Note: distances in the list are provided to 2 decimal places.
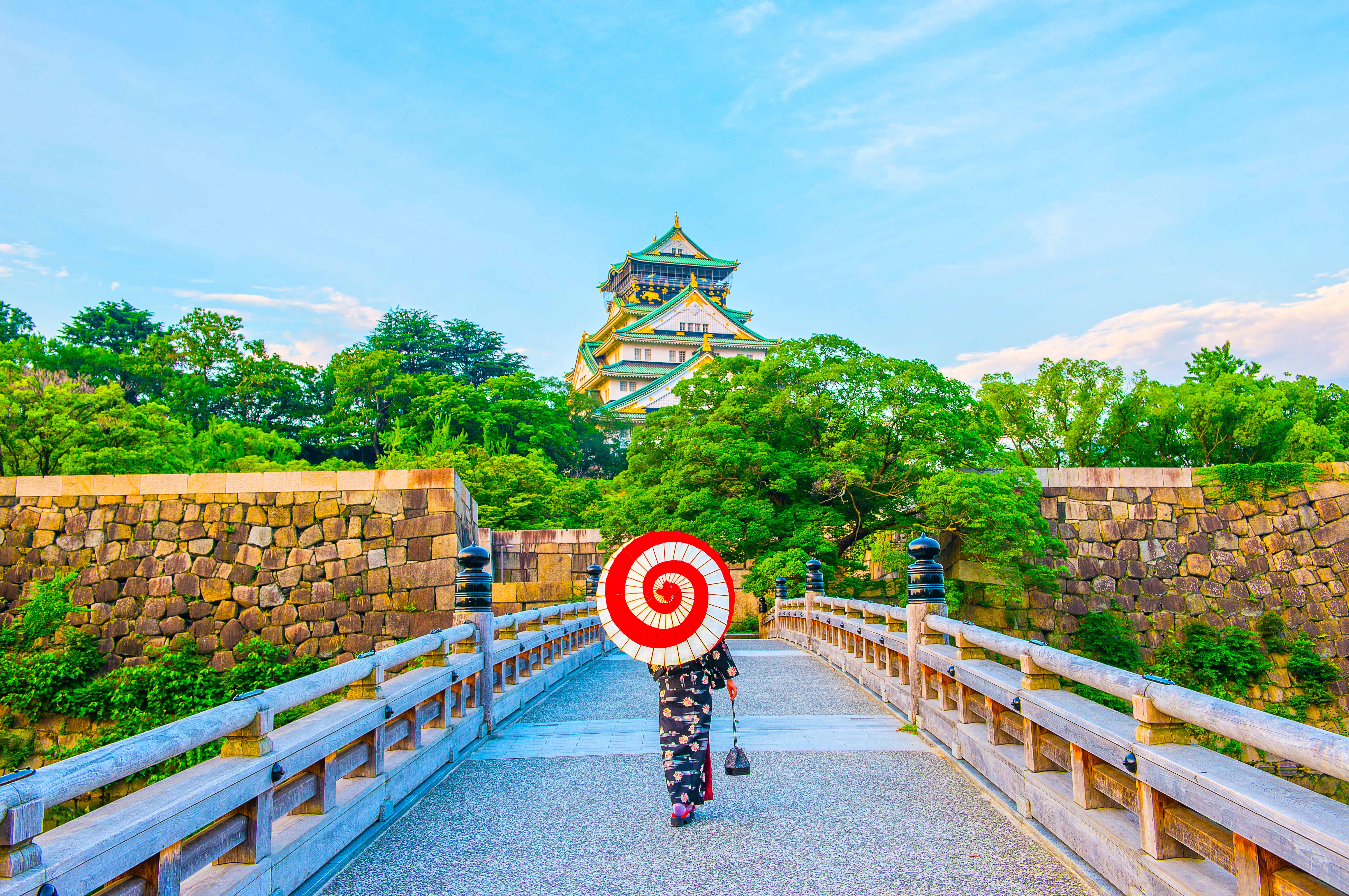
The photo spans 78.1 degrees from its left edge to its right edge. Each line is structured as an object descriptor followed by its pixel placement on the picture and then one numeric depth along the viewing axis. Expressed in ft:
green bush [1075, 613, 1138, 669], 62.39
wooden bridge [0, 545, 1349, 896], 7.79
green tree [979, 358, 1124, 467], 77.00
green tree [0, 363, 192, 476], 57.52
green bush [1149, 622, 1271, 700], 60.08
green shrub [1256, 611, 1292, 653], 60.75
